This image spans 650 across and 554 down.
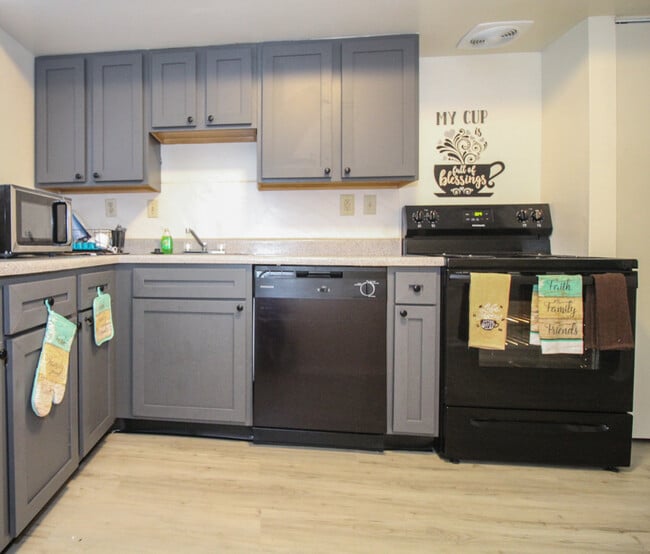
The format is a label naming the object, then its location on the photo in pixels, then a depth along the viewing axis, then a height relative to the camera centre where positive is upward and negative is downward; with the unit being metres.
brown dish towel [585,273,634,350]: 1.43 -0.19
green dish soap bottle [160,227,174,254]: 2.16 +0.16
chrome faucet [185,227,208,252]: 2.15 +0.18
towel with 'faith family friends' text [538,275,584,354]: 1.44 -0.18
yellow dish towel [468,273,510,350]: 1.47 -0.17
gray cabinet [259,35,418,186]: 1.91 +0.90
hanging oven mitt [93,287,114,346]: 1.51 -0.22
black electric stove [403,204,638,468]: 1.49 -0.52
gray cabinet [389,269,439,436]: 1.60 -0.38
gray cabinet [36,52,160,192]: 2.01 +0.87
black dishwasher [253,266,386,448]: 1.62 -0.39
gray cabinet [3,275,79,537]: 1.04 -0.49
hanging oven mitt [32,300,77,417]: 1.14 -0.33
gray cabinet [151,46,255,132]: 1.95 +1.03
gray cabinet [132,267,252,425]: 1.67 -0.37
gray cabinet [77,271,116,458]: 1.43 -0.46
